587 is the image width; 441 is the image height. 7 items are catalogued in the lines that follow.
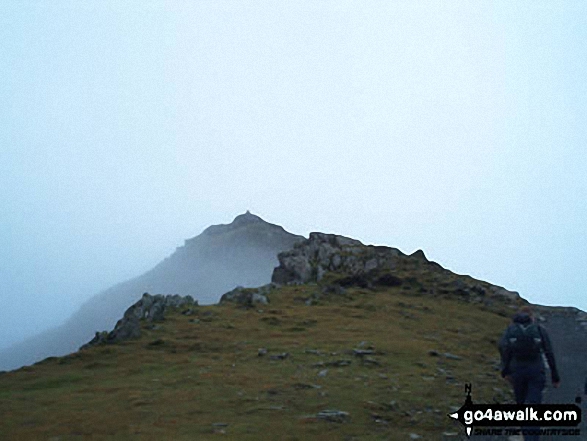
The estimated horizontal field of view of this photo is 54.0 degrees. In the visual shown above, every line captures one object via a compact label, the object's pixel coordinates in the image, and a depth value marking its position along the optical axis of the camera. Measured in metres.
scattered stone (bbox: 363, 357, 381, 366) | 34.06
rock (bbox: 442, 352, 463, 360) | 37.51
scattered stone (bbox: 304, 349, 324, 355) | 37.54
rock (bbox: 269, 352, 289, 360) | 36.41
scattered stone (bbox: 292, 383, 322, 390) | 27.44
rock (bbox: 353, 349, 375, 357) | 36.69
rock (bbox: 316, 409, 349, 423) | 21.93
